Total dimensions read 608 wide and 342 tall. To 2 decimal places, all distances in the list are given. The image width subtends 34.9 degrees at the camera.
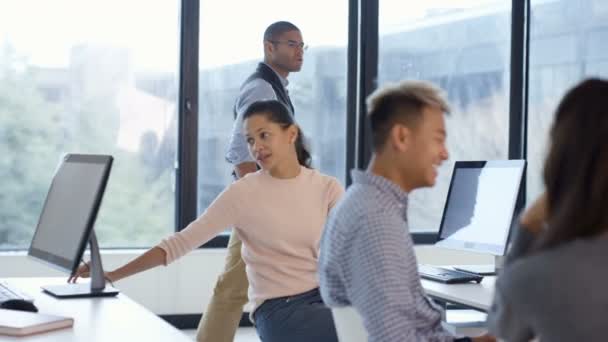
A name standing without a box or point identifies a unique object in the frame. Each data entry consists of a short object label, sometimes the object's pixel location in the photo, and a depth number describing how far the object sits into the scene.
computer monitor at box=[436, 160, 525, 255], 3.24
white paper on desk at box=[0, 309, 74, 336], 2.19
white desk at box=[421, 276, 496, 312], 2.80
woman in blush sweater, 2.97
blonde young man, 1.96
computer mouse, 2.50
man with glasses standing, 3.72
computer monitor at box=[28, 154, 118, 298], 2.53
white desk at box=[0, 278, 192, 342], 2.19
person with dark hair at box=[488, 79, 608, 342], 1.39
